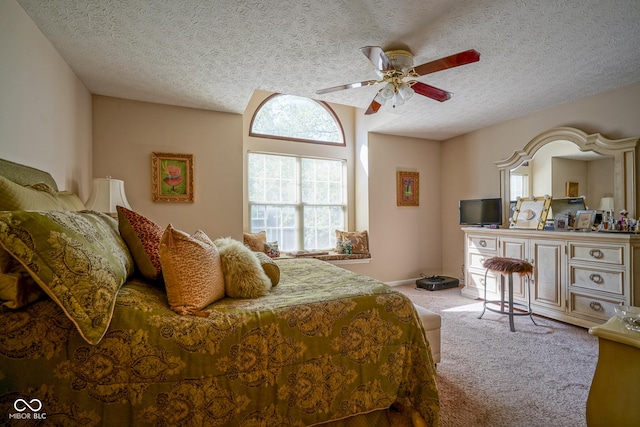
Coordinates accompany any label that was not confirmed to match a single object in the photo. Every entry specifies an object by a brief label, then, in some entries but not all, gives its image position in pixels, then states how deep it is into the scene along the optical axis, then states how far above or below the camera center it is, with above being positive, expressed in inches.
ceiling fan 76.1 +41.7
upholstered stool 110.1 -22.3
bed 35.8 -20.4
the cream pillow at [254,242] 152.7 -15.7
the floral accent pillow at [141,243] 54.0 -5.7
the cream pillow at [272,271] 66.3 -13.5
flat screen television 158.5 +0.3
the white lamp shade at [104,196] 100.9 +6.1
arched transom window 172.4 +57.5
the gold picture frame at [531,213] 138.0 -0.8
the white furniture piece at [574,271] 102.8 -23.6
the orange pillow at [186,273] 46.1 -10.1
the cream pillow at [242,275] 56.5 -12.5
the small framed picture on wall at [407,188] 192.1 +16.1
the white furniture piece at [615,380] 45.0 -27.8
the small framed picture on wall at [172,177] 132.0 +16.6
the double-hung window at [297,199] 171.0 +8.6
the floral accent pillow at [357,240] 179.6 -17.5
